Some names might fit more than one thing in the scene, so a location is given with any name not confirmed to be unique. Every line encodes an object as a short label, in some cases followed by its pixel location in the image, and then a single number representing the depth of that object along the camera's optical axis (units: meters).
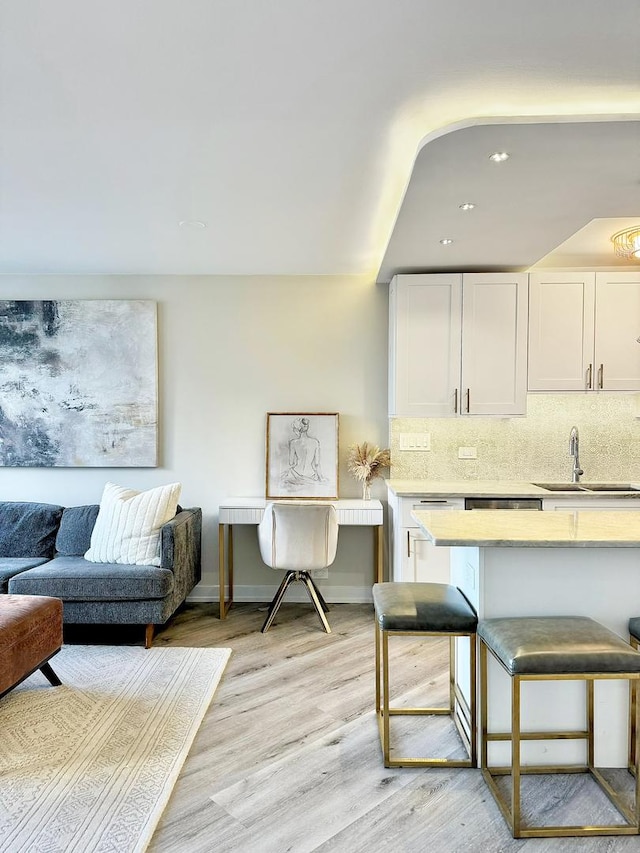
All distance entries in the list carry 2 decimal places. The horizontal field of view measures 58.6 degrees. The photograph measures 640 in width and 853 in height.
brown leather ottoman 2.50
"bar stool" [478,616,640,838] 1.79
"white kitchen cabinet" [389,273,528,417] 3.91
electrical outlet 4.32
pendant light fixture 3.42
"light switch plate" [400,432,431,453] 4.34
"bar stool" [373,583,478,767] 2.18
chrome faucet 4.15
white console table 4.01
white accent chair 3.59
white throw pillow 3.63
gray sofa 3.40
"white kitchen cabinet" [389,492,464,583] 3.78
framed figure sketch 4.37
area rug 1.86
